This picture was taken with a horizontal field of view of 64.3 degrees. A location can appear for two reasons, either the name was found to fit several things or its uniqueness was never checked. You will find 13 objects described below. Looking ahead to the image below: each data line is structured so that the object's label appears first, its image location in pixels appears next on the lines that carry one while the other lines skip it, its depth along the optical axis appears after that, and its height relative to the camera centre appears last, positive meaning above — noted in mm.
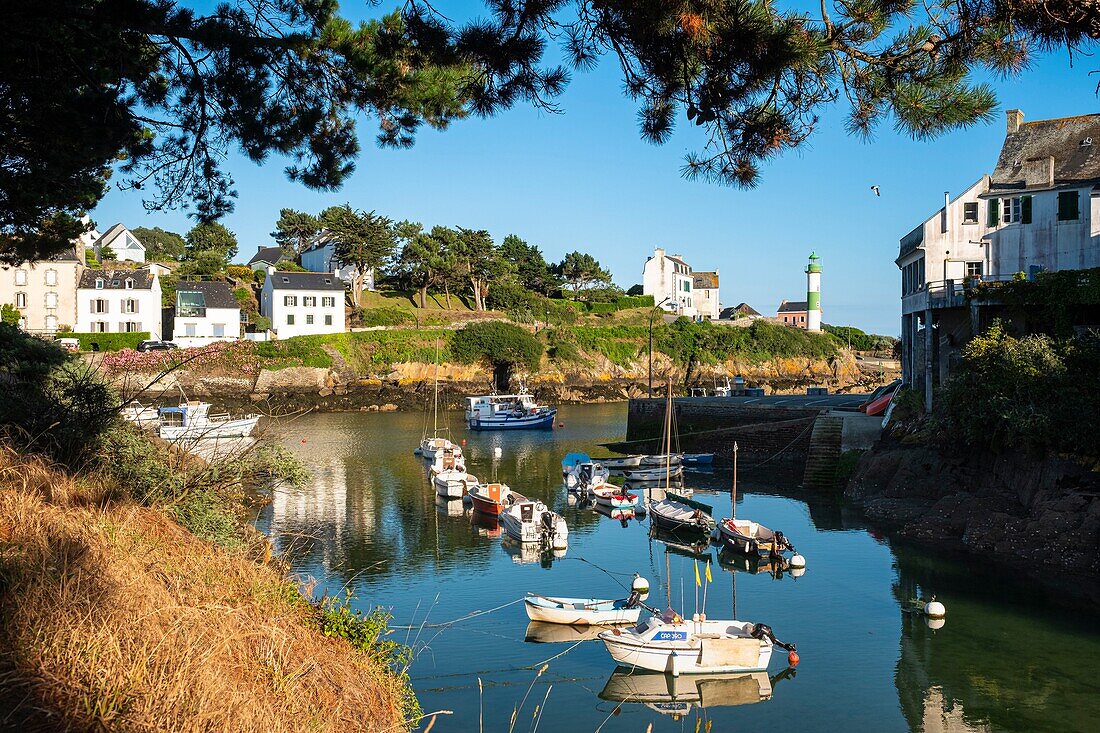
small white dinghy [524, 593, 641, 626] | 18797 -5272
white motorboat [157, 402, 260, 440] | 38738 -2960
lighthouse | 103925 +9220
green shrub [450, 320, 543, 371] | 77688 +1834
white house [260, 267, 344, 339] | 75000 +5258
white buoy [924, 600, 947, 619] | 19062 -5199
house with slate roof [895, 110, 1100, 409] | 32188 +5512
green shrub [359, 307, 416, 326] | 78875 +4315
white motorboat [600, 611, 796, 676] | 16156 -5196
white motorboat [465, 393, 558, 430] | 59062 -3303
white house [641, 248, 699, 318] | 109500 +11228
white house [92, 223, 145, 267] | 100438 +13518
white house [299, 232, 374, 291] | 88125 +10682
